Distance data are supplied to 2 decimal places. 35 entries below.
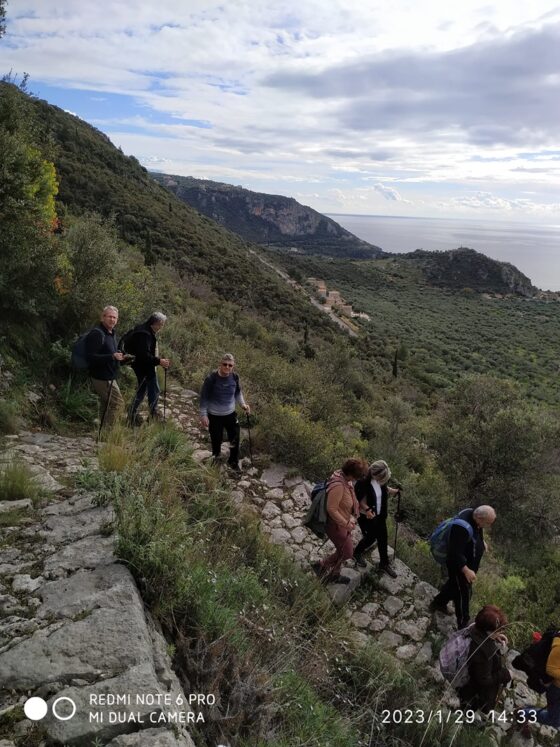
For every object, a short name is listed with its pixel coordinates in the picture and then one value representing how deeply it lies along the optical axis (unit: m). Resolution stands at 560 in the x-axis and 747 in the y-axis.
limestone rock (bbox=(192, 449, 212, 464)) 6.17
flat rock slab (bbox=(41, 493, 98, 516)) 3.48
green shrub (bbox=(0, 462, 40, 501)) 3.58
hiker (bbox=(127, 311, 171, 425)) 5.94
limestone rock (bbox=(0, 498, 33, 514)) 3.38
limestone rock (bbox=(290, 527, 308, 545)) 5.62
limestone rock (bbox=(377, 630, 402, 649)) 4.54
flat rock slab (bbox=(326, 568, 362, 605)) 4.68
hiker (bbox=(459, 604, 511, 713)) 3.76
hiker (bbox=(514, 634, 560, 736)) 3.92
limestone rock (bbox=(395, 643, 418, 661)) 4.48
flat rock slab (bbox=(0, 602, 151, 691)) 2.12
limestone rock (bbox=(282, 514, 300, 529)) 5.84
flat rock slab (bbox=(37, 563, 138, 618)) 2.53
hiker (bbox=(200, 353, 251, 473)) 5.73
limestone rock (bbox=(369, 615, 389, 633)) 4.74
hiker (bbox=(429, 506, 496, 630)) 4.54
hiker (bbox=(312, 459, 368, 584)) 4.53
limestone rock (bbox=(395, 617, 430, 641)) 4.79
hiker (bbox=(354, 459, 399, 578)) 4.99
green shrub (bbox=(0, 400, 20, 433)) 4.96
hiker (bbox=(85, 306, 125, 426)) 5.20
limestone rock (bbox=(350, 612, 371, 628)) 4.71
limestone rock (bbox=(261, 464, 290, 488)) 6.68
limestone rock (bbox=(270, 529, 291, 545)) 5.43
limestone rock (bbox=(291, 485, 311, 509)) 6.34
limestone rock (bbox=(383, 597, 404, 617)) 5.00
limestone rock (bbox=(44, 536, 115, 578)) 2.87
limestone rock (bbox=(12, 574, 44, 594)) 2.68
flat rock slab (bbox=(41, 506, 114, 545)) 3.17
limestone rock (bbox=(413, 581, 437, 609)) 5.22
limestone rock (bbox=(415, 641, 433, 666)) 4.43
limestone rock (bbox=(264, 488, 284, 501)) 6.32
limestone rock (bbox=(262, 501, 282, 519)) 5.90
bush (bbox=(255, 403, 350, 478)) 7.31
